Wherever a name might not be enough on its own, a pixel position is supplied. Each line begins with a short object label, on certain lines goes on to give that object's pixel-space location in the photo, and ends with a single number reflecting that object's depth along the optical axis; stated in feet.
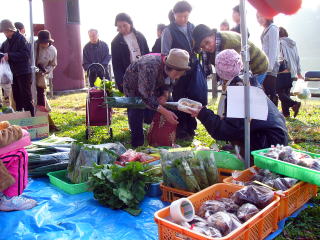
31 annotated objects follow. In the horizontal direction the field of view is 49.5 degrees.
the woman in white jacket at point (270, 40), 15.29
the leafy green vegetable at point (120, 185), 8.13
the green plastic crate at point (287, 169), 7.24
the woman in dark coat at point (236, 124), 8.91
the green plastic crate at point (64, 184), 9.12
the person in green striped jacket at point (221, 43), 11.84
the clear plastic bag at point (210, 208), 6.59
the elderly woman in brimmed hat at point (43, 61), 18.04
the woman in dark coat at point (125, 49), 15.76
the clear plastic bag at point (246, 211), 6.31
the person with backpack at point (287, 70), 20.13
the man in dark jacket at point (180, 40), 15.24
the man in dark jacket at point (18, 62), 17.60
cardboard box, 13.93
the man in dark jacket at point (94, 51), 24.30
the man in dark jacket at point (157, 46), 20.15
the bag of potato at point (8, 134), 7.97
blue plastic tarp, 7.17
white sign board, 8.20
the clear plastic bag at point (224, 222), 5.85
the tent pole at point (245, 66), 7.84
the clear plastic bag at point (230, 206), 6.69
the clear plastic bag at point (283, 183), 7.41
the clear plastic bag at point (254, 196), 6.69
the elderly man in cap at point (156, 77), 11.66
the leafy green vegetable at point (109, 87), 16.35
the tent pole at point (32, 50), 14.81
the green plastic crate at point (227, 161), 9.19
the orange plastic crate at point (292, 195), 7.25
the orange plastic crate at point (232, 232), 5.61
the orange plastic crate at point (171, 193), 8.04
